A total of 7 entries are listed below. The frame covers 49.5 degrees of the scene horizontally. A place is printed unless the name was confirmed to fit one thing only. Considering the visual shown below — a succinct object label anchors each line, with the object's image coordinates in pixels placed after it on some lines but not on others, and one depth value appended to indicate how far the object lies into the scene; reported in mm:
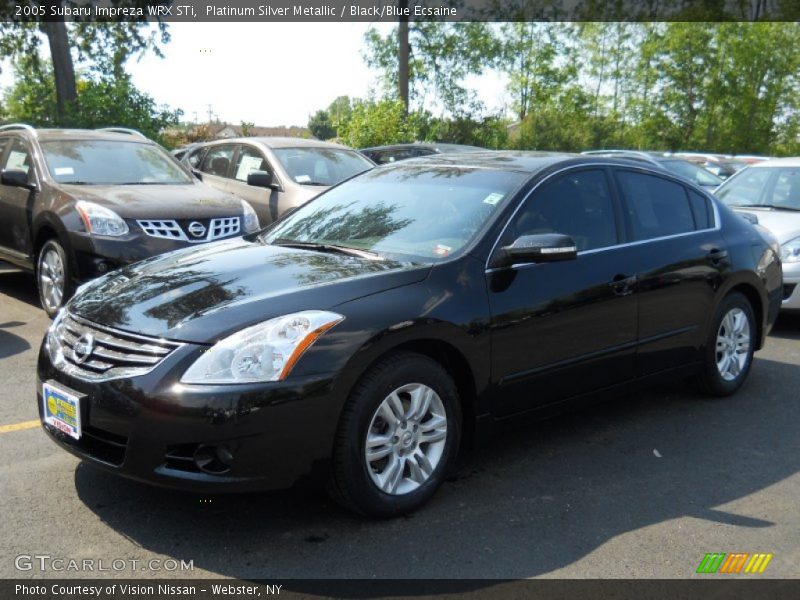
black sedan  3408
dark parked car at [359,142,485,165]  15094
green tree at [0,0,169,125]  21625
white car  7961
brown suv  7250
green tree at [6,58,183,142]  18109
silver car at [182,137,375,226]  10133
